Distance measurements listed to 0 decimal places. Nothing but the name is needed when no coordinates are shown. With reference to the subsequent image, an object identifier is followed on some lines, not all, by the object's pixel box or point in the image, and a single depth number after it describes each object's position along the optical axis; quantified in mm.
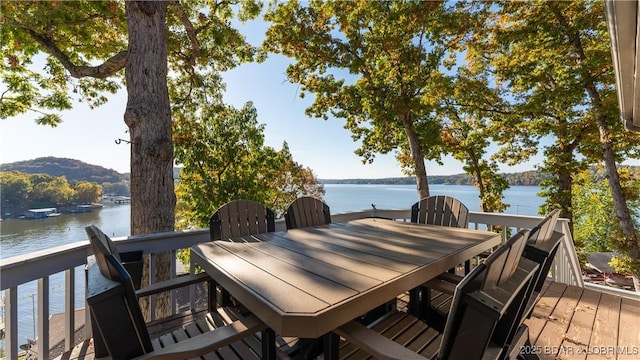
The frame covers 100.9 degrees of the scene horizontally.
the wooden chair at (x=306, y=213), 2918
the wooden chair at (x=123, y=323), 931
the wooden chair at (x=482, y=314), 854
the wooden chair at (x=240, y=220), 2453
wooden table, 1046
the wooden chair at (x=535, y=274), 1375
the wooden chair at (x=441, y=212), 3170
